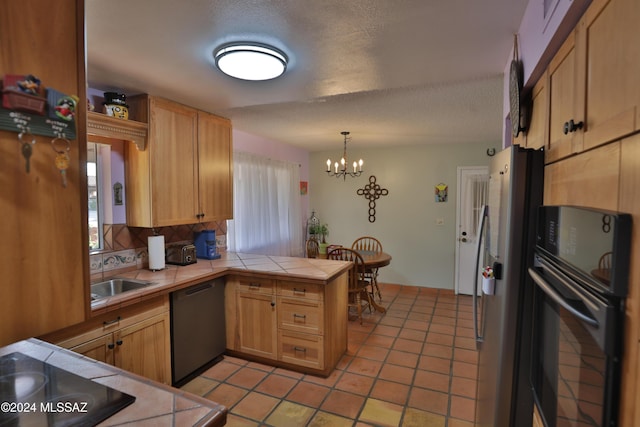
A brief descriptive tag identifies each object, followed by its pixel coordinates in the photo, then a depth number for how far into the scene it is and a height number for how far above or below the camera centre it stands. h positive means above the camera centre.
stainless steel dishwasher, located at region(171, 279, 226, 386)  2.42 -1.02
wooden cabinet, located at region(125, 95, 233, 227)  2.57 +0.31
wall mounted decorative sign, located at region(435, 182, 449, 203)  4.98 +0.20
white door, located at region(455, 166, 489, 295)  4.79 -0.18
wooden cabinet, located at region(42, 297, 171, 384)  1.82 -0.84
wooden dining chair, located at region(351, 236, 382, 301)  5.10 -0.67
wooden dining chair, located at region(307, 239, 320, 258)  5.09 -0.71
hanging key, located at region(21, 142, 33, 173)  0.88 +0.14
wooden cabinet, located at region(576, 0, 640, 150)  0.64 +0.31
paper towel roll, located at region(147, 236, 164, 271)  2.68 -0.41
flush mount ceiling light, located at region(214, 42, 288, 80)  1.71 +0.80
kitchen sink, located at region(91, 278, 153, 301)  2.36 -0.62
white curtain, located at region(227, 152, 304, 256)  4.00 -0.06
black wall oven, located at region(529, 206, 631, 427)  0.64 -0.24
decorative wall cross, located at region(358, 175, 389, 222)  5.39 +0.19
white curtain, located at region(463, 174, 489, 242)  4.78 +0.09
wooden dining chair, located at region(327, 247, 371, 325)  3.72 -0.89
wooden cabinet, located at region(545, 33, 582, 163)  0.95 +0.33
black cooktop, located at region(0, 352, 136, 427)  0.74 -0.49
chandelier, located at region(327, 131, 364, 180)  5.32 +0.55
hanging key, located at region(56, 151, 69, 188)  0.94 +0.11
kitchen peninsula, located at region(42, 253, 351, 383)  2.26 -0.84
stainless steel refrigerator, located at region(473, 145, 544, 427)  1.24 -0.32
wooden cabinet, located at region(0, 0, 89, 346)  0.86 +0.01
